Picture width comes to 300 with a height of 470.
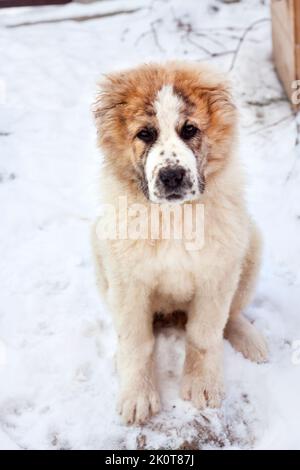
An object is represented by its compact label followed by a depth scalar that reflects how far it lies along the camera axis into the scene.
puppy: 2.78
